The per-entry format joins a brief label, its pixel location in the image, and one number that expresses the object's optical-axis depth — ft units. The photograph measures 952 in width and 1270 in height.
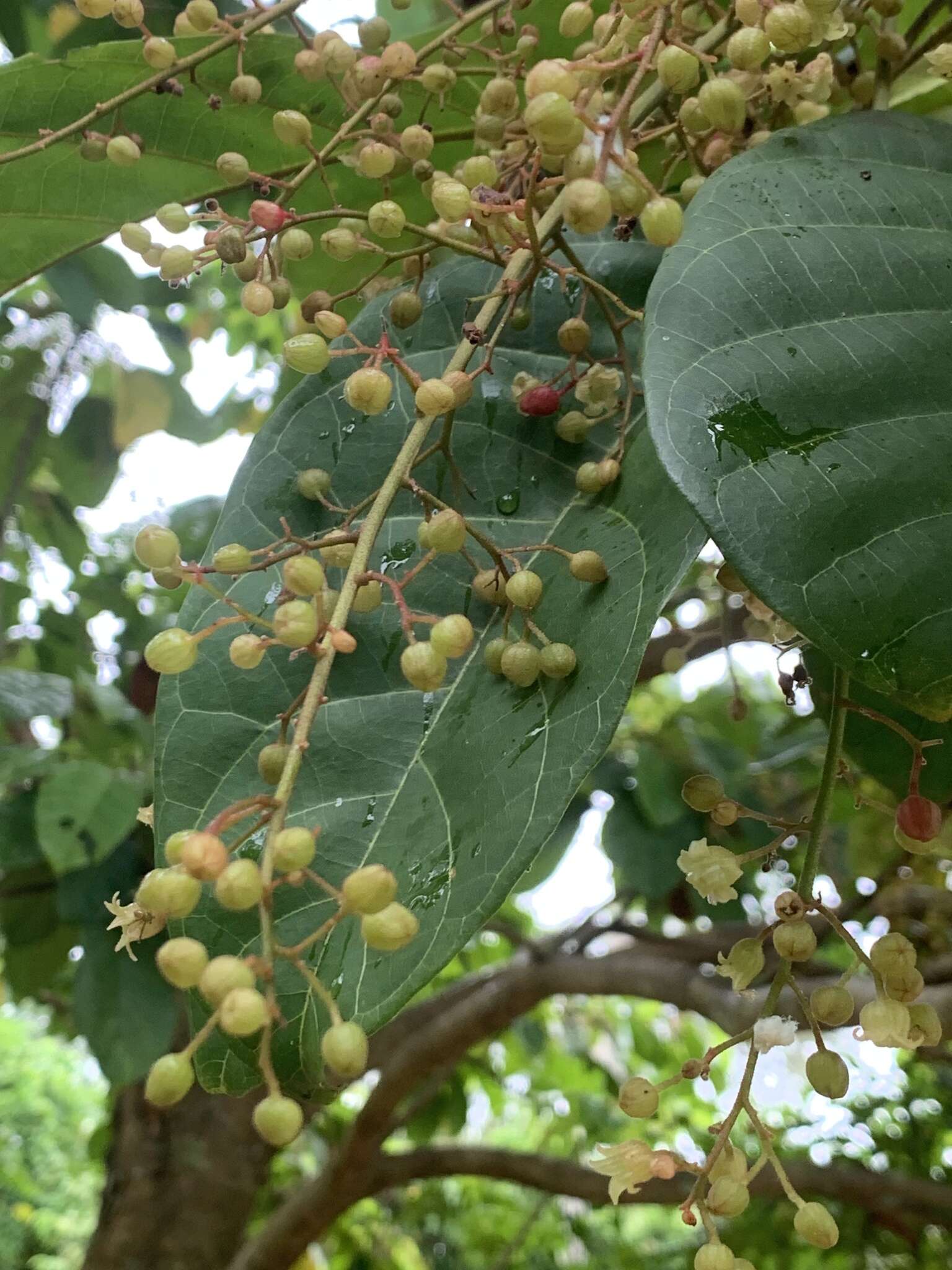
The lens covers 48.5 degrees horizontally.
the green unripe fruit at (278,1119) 0.81
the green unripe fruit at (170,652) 1.11
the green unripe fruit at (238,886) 0.81
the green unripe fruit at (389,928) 0.88
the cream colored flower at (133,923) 0.99
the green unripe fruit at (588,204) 0.91
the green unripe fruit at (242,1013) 0.76
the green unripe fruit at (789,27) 1.20
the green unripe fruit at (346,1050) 0.82
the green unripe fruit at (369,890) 0.87
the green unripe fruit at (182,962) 0.82
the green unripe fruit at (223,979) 0.78
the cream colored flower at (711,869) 1.30
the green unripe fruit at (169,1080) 0.84
